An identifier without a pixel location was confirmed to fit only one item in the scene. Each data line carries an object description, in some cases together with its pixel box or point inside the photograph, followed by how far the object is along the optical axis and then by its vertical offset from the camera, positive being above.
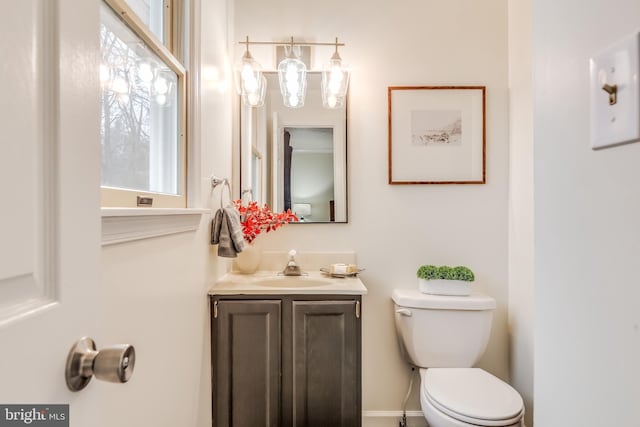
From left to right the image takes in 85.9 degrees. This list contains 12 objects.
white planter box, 1.75 -0.38
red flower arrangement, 1.74 -0.04
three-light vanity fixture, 1.79 +0.70
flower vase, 1.81 -0.25
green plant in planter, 1.75 -0.31
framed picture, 1.90 +0.43
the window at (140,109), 0.82 +0.30
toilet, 1.54 -0.61
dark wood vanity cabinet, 1.51 -0.68
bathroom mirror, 1.92 +0.33
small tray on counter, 1.81 -0.33
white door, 0.33 +0.02
